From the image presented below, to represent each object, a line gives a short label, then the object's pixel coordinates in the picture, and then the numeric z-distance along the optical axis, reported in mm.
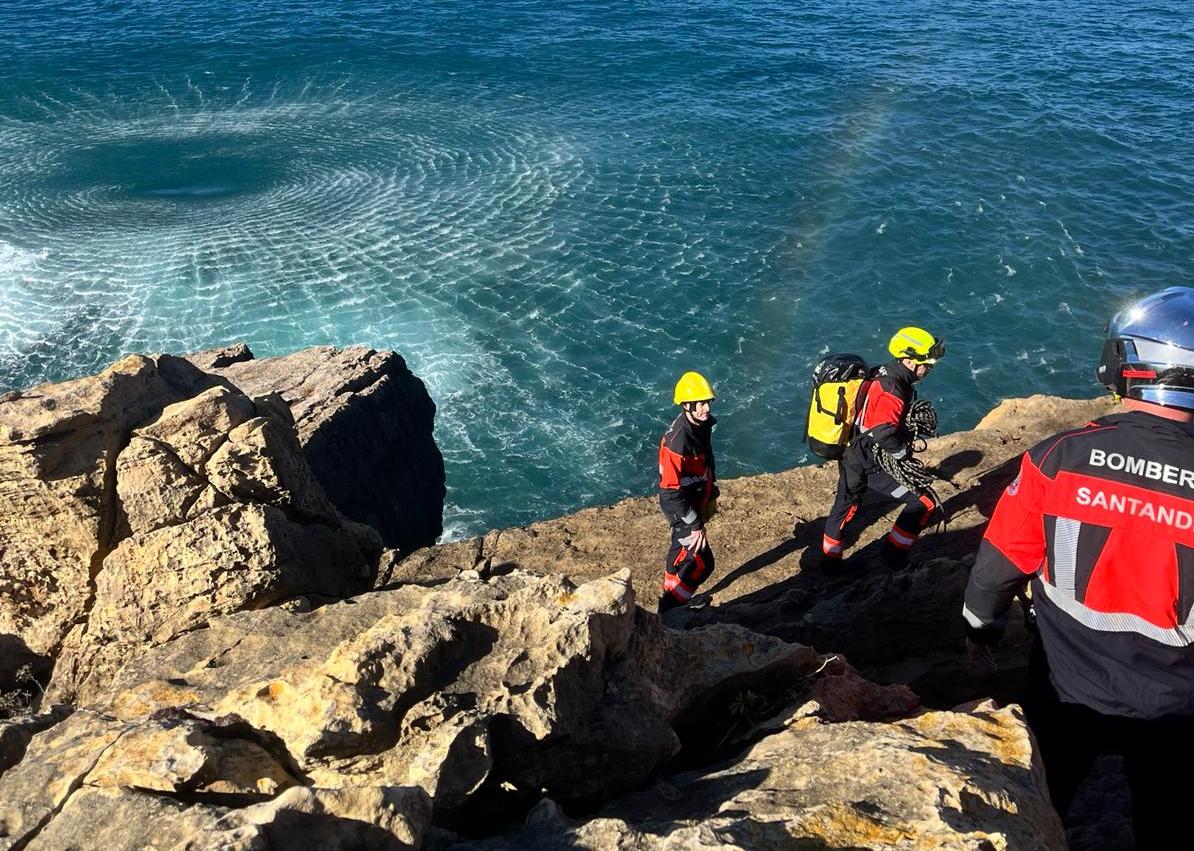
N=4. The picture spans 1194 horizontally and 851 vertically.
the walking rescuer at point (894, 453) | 8945
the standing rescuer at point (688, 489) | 8555
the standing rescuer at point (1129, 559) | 4102
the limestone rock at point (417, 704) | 4020
